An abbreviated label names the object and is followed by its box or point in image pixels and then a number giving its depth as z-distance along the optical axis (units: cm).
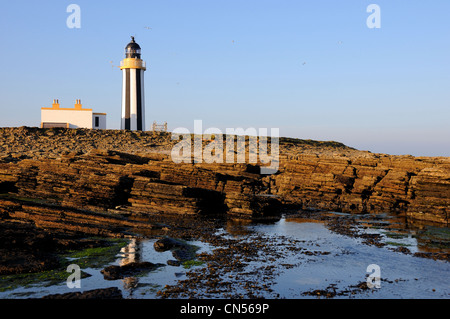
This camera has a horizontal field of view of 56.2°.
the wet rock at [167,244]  2095
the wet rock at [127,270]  1632
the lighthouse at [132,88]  7544
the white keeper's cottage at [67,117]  7581
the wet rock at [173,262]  1822
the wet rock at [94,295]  1370
